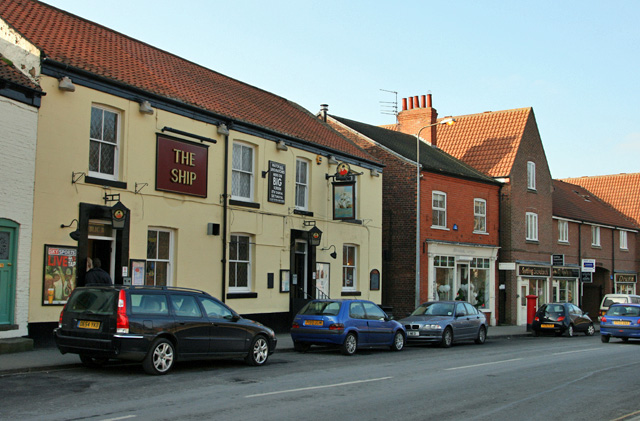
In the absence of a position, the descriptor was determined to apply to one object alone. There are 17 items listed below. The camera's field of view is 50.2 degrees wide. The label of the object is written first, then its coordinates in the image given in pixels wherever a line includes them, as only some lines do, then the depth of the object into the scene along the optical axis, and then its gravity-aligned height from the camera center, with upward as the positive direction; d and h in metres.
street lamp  25.99 +0.62
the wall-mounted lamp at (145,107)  17.89 +4.19
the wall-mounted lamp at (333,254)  24.86 +0.61
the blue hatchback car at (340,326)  17.09 -1.39
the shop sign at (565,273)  38.93 +0.10
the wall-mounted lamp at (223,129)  20.38 +4.16
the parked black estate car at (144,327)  11.80 -1.05
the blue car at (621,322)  23.70 -1.64
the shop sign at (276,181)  22.22 +2.89
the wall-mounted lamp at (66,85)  15.69 +4.18
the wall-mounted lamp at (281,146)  22.58 +4.10
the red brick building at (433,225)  29.62 +2.17
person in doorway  15.12 -0.20
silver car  20.86 -1.59
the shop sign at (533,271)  35.48 +0.17
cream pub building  15.70 +2.48
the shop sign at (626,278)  46.01 -0.17
